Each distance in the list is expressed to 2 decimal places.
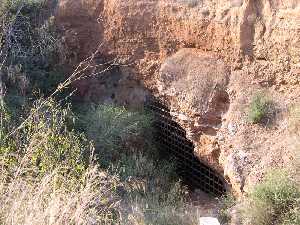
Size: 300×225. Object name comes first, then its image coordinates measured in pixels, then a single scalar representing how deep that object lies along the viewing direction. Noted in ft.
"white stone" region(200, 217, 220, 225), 13.48
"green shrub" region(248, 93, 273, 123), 15.29
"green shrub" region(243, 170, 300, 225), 12.88
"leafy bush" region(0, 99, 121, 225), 11.78
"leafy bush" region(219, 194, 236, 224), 14.58
